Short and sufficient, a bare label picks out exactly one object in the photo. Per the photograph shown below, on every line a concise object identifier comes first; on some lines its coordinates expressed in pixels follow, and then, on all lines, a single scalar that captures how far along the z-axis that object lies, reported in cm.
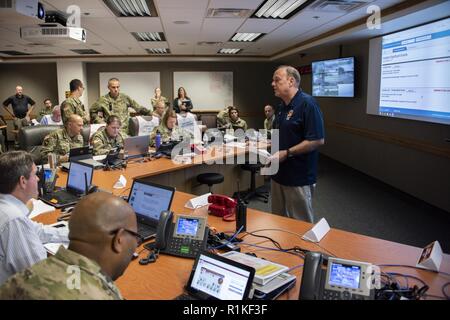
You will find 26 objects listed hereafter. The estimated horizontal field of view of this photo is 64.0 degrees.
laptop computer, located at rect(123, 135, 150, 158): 415
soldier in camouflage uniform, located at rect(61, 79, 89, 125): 484
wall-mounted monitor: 670
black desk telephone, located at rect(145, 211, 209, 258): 181
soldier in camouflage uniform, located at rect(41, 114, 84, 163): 416
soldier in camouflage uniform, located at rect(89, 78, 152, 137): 541
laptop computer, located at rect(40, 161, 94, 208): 270
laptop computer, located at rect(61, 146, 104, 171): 374
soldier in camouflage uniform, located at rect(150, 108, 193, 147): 515
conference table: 151
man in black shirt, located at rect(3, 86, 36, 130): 959
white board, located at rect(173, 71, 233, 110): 1125
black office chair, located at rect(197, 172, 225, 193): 446
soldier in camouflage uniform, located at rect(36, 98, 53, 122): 958
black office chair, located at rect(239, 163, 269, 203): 523
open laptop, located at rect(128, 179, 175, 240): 206
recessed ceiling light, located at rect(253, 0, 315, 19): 434
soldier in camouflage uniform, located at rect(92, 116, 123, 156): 442
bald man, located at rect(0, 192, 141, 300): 92
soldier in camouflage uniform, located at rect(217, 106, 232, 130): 657
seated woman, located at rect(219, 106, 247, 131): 638
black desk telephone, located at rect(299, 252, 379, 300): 131
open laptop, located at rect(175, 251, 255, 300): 133
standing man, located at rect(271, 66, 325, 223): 273
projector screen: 432
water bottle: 473
